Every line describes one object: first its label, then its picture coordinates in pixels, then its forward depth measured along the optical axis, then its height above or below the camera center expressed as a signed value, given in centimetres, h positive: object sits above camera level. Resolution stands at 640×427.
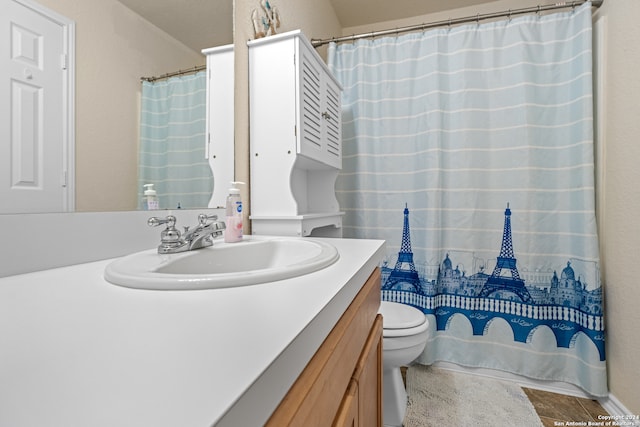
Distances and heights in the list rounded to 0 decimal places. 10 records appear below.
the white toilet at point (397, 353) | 125 -59
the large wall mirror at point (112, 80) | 63 +31
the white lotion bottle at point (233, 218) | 98 -1
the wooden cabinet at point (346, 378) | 34 -26
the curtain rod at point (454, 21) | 148 +105
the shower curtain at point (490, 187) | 148 +14
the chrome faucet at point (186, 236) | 74 -6
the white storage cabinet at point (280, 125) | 121 +37
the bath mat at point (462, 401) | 130 -90
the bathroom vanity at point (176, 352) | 20 -13
